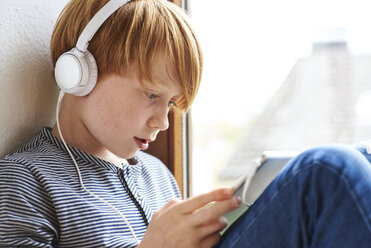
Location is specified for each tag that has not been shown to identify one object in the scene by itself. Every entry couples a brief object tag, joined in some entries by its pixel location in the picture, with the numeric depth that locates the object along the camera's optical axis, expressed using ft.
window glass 4.08
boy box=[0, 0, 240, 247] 2.93
